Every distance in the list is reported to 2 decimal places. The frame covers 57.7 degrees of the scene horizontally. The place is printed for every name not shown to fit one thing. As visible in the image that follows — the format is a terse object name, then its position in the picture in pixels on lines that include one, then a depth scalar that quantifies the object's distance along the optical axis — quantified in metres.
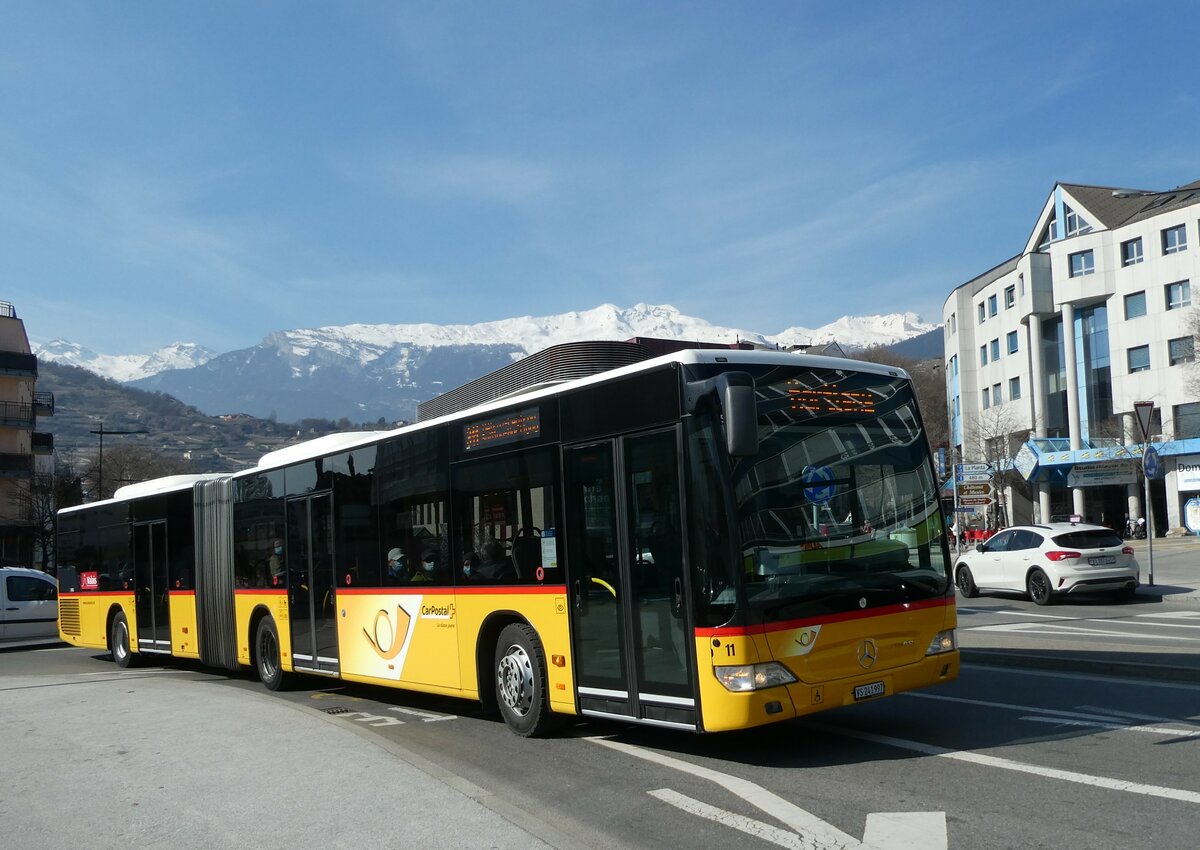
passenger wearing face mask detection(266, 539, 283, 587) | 14.30
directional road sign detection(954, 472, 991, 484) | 33.06
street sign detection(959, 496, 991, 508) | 32.19
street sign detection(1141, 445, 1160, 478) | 20.56
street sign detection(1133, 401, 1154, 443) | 20.32
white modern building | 56.41
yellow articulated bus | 7.51
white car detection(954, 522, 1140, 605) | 20.69
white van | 24.98
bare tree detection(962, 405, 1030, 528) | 60.72
